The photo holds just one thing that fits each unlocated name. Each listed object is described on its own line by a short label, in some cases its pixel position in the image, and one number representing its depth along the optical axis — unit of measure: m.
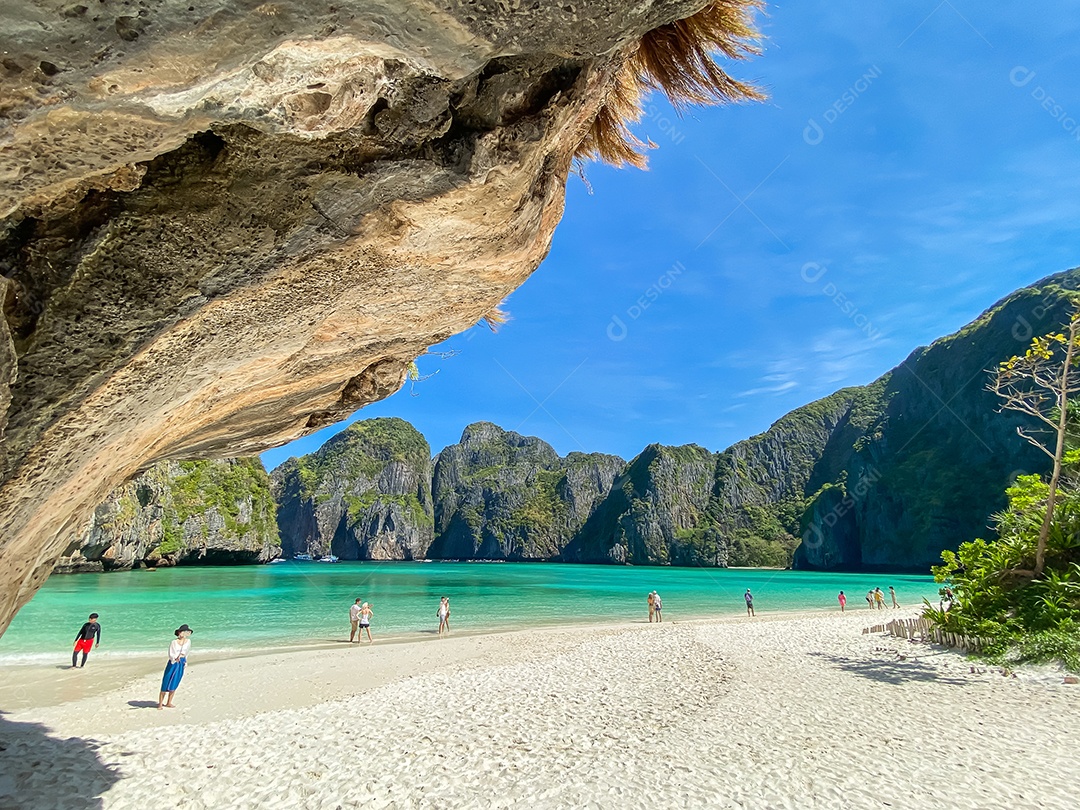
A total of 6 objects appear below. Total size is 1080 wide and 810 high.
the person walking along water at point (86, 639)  13.82
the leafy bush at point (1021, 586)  10.19
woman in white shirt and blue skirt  9.40
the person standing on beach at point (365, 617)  19.49
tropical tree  10.29
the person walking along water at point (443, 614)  21.93
